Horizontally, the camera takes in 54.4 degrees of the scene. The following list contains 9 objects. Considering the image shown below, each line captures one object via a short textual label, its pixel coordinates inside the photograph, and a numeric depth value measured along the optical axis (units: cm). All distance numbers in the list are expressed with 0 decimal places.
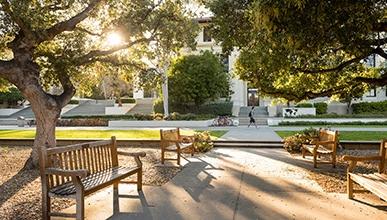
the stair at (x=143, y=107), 4181
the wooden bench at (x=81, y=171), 532
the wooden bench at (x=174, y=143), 1099
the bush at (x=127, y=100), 4710
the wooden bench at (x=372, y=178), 564
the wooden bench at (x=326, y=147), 1009
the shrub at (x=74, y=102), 4772
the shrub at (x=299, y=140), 1316
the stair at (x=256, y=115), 3099
